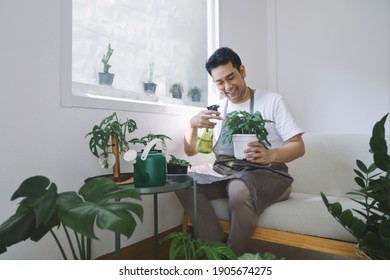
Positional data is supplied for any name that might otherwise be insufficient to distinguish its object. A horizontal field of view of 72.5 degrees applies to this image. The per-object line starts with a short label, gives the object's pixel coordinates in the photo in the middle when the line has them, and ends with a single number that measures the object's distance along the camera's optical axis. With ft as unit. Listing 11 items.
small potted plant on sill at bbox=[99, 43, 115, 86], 4.37
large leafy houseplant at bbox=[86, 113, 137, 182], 3.26
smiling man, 3.81
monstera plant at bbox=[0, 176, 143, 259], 1.54
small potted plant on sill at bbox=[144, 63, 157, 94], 5.16
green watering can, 2.97
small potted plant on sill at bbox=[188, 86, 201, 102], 6.23
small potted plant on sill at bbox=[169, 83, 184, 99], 5.76
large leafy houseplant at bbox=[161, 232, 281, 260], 2.56
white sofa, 3.57
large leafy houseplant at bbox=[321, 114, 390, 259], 2.50
